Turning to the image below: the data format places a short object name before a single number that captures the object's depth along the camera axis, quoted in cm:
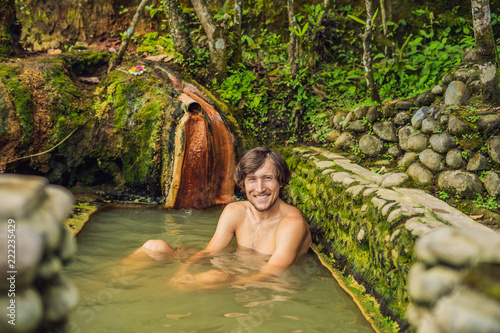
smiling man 344
